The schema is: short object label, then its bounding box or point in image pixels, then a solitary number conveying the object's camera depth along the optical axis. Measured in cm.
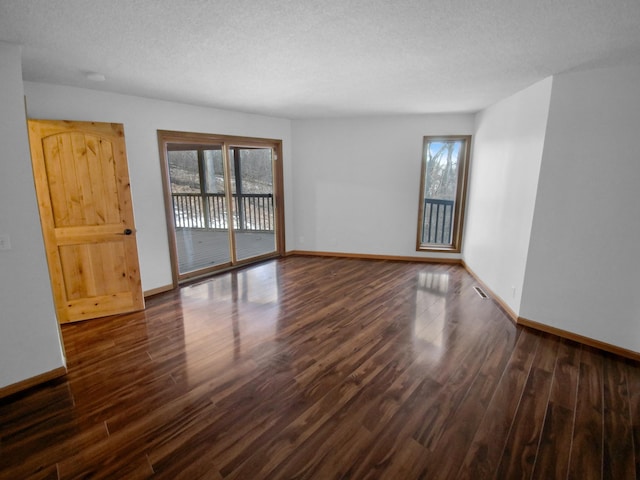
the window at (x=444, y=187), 501
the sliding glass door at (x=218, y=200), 457
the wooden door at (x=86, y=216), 289
